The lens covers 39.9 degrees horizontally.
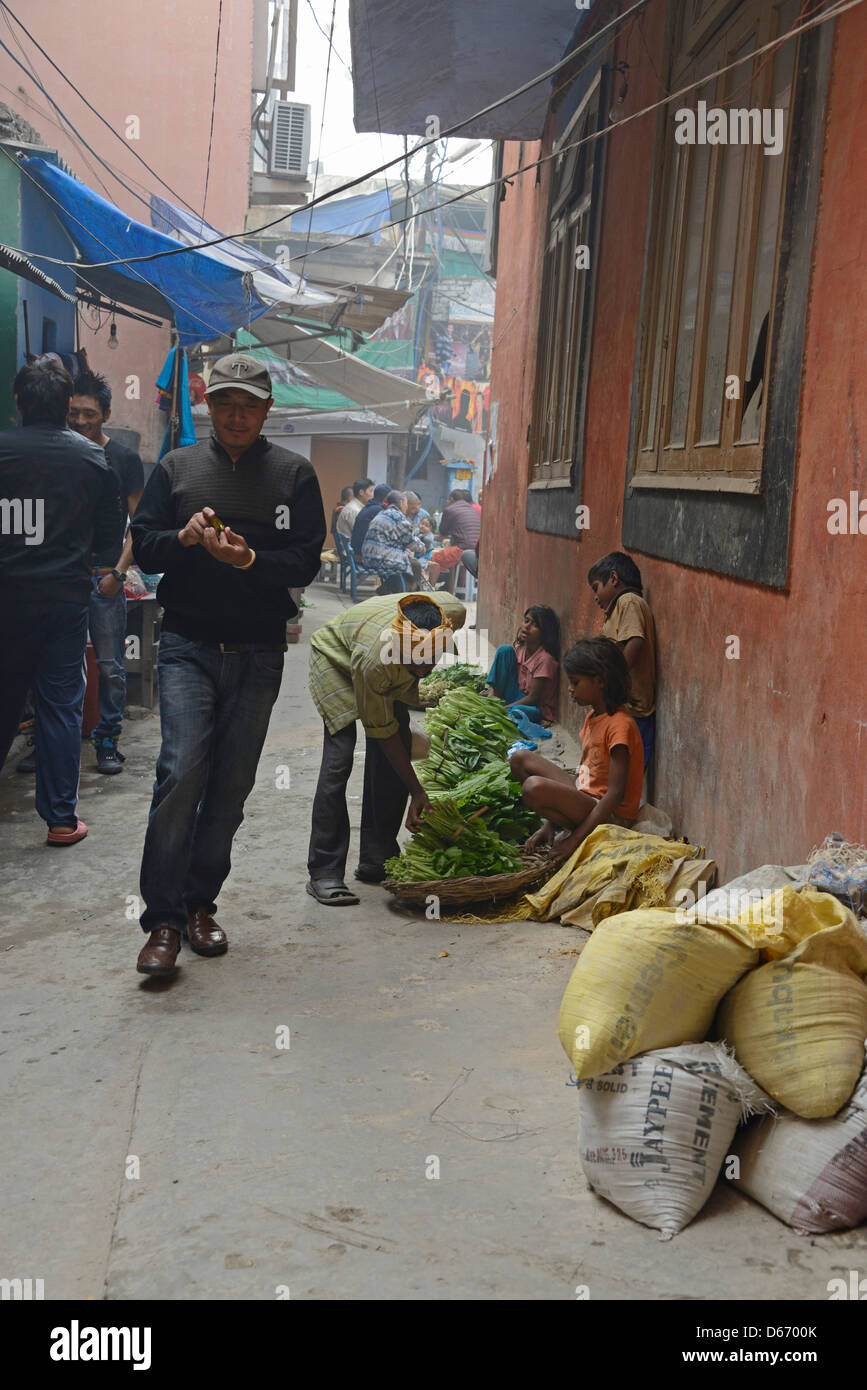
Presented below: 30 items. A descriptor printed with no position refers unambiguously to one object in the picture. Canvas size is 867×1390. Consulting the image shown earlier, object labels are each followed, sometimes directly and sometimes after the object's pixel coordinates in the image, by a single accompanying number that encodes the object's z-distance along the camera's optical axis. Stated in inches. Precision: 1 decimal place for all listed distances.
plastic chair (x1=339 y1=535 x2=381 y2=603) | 717.3
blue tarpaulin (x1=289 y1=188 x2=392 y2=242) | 1077.1
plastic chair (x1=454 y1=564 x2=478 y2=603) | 793.2
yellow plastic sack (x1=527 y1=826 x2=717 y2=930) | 172.2
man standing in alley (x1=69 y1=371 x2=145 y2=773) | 267.4
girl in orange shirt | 195.2
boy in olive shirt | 216.8
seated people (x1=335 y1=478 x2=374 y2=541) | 755.4
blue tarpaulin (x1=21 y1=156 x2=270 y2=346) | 343.0
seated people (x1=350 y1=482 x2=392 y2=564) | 692.7
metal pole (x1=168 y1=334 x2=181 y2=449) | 393.1
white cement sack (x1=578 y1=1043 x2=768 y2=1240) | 96.7
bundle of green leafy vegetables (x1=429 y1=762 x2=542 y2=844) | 211.3
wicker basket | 185.2
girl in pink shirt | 320.5
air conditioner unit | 817.5
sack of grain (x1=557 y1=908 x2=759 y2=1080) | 100.0
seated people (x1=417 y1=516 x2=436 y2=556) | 861.8
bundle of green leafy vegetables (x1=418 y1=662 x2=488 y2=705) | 386.9
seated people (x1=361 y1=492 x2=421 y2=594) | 669.3
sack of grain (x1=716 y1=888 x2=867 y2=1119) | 95.7
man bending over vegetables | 178.4
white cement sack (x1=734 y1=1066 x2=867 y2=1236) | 92.4
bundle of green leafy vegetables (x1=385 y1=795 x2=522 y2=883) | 192.4
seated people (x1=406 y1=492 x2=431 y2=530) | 839.1
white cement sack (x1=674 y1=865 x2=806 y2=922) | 107.8
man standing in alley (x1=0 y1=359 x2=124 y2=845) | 213.2
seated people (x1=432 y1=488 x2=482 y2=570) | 762.2
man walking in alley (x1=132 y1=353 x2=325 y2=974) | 155.9
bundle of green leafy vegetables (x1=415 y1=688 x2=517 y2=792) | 245.8
